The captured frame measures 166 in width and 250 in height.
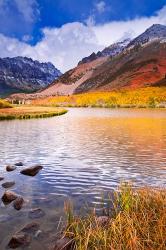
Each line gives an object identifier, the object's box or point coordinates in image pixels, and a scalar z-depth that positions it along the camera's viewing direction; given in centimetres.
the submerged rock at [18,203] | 601
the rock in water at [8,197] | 631
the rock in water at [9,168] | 911
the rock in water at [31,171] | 875
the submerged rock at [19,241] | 458
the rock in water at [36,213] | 565
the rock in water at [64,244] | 428
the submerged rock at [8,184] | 743
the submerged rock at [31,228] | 502
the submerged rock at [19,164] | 983
